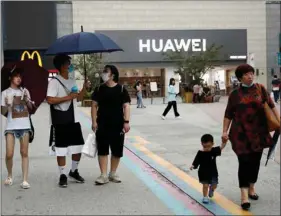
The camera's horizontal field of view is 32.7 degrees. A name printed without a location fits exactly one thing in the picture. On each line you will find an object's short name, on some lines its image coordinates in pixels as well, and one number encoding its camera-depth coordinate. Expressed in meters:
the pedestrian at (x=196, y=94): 27.09
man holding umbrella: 6.38
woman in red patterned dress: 5.18
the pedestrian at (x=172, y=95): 17.13
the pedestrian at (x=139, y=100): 24.67
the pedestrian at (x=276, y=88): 26.58
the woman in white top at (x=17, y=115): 6.36
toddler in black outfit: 5.41
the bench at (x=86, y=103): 26.78
